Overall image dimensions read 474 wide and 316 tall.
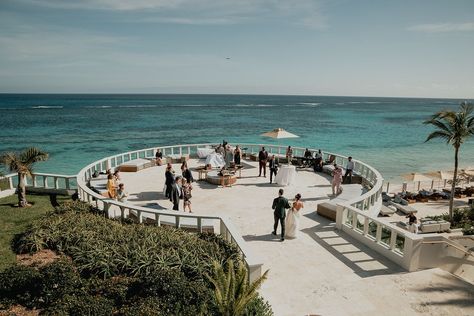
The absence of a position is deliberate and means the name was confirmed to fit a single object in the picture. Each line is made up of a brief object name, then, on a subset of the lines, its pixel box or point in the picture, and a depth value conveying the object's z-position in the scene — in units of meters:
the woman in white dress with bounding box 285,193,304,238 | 10.58
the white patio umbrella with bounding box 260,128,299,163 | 20.19
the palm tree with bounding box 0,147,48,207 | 14.35
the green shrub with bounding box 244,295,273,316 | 6.37
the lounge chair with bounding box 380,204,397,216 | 20.80
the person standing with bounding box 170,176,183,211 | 12.49
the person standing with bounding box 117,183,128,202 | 12.48
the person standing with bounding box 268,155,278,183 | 17.09
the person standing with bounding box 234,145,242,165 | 20.00
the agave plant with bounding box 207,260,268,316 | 6.21
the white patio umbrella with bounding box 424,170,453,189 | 26.00
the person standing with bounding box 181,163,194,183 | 14.73
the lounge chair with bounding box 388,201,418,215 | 22.02
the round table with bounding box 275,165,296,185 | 16.88
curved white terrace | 7.27
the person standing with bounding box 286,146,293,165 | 20.13
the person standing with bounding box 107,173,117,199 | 13.19
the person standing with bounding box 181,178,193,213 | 12.65
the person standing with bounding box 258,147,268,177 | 18.59
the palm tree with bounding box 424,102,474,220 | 19.80
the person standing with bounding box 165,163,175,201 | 13.62
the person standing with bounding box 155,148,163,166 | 21.28
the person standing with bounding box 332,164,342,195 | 14.76
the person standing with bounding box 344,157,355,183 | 17.43
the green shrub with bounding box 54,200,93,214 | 11.96
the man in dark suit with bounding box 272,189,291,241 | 10.45
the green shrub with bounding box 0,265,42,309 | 7.20
